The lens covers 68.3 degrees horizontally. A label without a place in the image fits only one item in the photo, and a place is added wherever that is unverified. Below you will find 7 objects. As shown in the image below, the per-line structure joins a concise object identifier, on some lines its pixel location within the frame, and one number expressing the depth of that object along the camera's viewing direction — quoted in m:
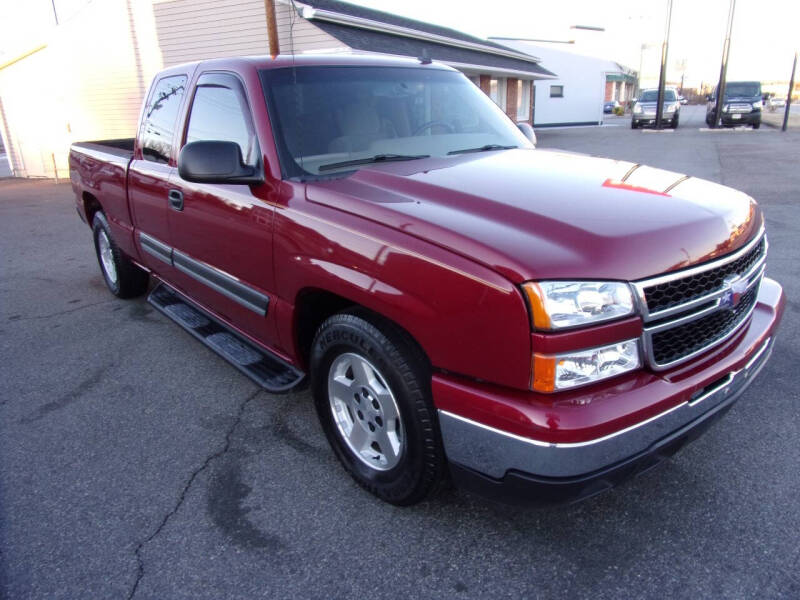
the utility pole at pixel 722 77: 26.84
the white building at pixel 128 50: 13.45
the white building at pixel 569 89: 37.75
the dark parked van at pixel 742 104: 27.22
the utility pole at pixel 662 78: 27.42
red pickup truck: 1.85
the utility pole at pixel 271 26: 11.30
